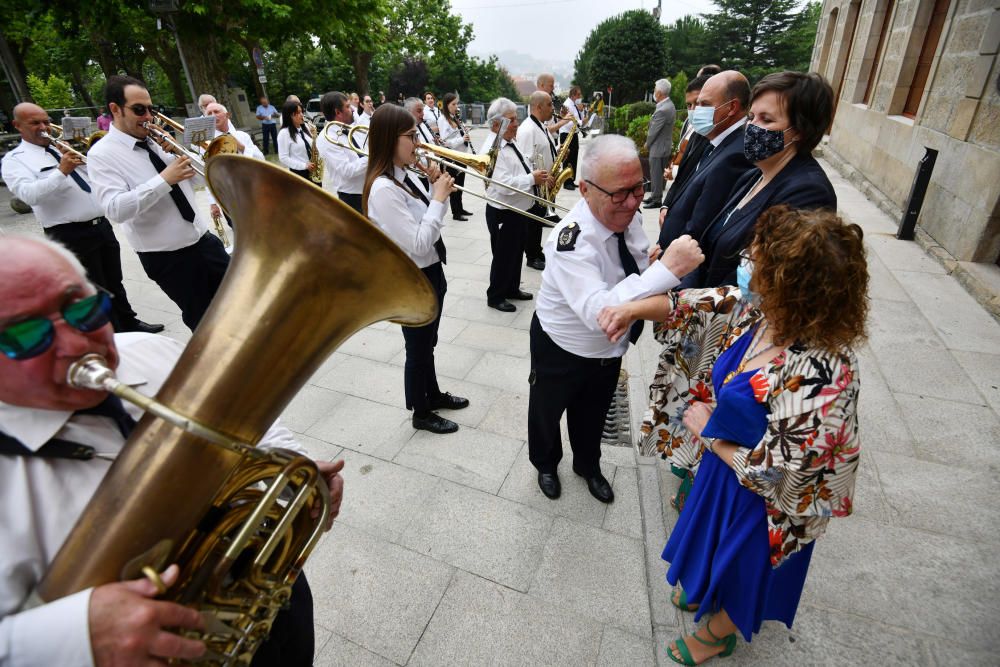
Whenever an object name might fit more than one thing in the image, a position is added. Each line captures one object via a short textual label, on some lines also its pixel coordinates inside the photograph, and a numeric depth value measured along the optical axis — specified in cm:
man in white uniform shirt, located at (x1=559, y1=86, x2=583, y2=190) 990
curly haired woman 147
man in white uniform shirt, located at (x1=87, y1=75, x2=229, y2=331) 333
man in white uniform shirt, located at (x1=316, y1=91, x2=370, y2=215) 544
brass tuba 99
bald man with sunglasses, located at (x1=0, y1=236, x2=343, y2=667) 92
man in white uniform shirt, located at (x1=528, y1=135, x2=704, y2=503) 204
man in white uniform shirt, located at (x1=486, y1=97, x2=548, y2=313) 504
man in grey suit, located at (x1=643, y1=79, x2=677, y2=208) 849
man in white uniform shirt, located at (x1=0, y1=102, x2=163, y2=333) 407
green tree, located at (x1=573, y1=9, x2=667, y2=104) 3133
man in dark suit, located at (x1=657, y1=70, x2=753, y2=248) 292
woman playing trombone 281
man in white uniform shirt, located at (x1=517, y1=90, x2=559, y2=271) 530
